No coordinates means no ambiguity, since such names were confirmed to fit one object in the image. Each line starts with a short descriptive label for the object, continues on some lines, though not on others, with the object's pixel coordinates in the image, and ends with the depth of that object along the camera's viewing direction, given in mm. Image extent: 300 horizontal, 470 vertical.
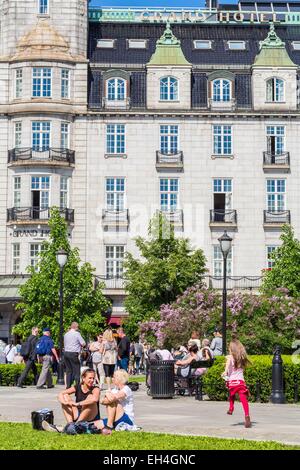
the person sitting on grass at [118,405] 19766
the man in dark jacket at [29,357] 34312
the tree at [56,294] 54250
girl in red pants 22625
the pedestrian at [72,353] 30344
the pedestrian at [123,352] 33812
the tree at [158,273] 55656
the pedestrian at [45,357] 33594
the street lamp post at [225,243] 36000
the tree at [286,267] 55094
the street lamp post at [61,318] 37562
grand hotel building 60125
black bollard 27641
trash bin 29500
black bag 20016
